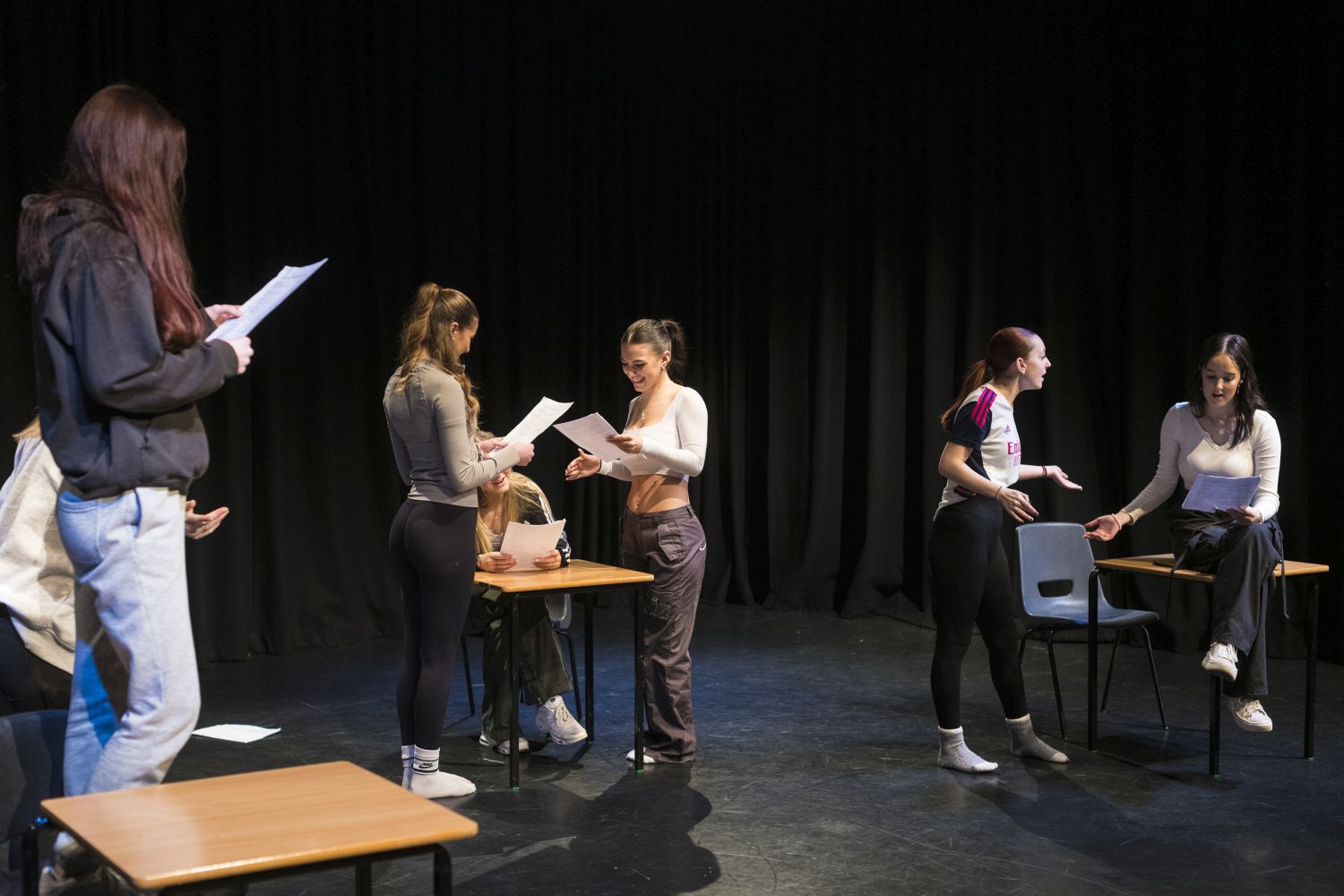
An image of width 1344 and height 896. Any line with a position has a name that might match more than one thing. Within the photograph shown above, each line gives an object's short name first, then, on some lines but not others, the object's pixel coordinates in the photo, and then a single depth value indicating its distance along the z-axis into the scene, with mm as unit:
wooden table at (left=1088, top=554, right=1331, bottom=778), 4316
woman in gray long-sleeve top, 3855
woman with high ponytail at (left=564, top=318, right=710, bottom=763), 4477
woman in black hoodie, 2035
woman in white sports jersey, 4246
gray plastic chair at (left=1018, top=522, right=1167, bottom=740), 5074
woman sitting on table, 4258
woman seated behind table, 4617
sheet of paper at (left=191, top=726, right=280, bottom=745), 4859
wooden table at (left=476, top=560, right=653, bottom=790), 4074
